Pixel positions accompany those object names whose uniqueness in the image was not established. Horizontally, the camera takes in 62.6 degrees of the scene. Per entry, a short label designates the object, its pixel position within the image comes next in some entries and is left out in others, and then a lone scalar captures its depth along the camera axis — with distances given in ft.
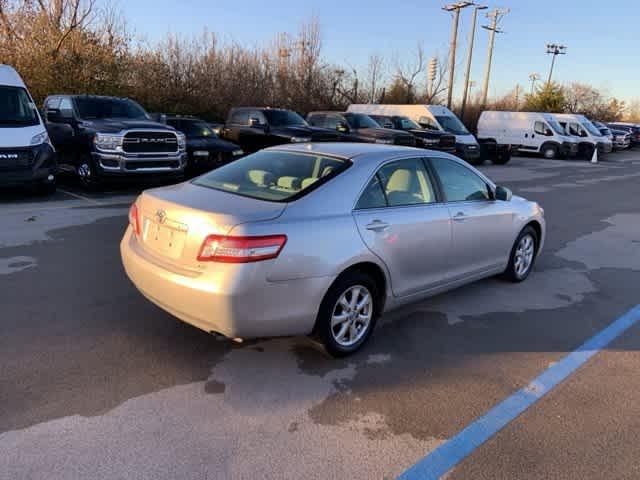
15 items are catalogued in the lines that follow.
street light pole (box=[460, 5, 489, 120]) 117.39
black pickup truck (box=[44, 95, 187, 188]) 33.78
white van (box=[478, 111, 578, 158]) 90.89
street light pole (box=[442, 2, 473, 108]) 109.40
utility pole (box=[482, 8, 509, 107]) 134.14
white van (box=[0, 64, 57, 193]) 29.50
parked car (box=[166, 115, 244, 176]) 42.88
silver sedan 10.78
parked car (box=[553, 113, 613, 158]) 93.97
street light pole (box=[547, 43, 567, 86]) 209.34
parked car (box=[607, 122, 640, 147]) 135.60
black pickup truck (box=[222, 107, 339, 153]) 51.37
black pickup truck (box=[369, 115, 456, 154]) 65.30
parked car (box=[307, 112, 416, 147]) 58.95
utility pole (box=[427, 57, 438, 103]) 125.90
